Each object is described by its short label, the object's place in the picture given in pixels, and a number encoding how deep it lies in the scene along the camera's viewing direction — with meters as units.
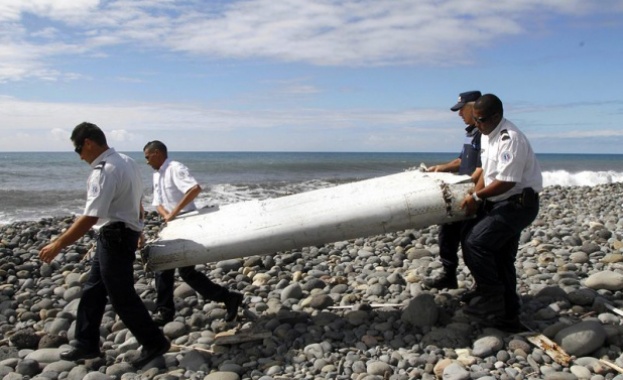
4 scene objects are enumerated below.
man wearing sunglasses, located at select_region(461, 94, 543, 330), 4.11
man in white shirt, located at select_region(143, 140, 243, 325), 5.18
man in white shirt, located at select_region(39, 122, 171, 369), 4.05
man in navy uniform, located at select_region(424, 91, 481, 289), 5.00
